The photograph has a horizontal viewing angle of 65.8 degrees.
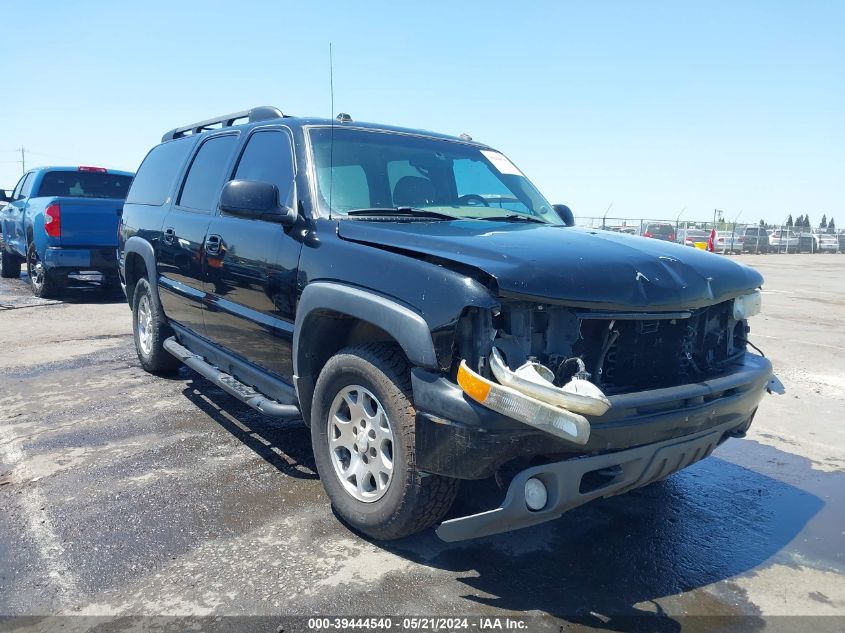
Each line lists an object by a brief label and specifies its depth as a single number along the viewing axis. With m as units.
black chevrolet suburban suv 2.52
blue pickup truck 9.90
